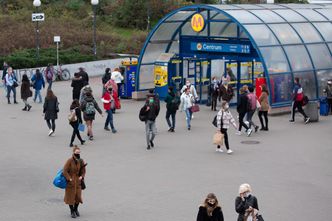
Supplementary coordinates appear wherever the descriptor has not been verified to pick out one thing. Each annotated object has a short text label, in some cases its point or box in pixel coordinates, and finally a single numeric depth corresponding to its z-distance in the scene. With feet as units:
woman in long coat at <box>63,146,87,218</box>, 45.06
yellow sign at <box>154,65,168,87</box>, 102.89
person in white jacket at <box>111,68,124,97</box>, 102.32
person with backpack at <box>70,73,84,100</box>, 96.68
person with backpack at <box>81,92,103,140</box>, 72.08
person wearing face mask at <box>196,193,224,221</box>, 34.63
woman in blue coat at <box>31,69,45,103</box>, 100.32
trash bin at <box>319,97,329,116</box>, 87.40
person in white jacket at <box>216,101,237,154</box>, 64.75
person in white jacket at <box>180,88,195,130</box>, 78.59
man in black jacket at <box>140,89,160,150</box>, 67.87
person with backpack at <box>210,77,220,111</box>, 90.53
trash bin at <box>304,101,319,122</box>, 82.33
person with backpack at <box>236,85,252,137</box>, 74.90
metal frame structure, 90.38
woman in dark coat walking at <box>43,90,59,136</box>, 74.43
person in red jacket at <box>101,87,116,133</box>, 76.38
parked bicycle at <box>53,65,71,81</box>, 132.26
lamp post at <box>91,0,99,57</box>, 147.37
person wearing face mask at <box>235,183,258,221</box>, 36.50
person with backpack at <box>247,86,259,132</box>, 75.51
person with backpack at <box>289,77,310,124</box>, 82.33
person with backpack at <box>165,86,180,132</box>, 76.18
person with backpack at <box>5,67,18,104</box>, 101.05
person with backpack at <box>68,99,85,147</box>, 68.28
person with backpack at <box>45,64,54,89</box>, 112.88
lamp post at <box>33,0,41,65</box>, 133.62
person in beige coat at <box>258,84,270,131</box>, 77.51
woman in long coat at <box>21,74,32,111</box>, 94.15
